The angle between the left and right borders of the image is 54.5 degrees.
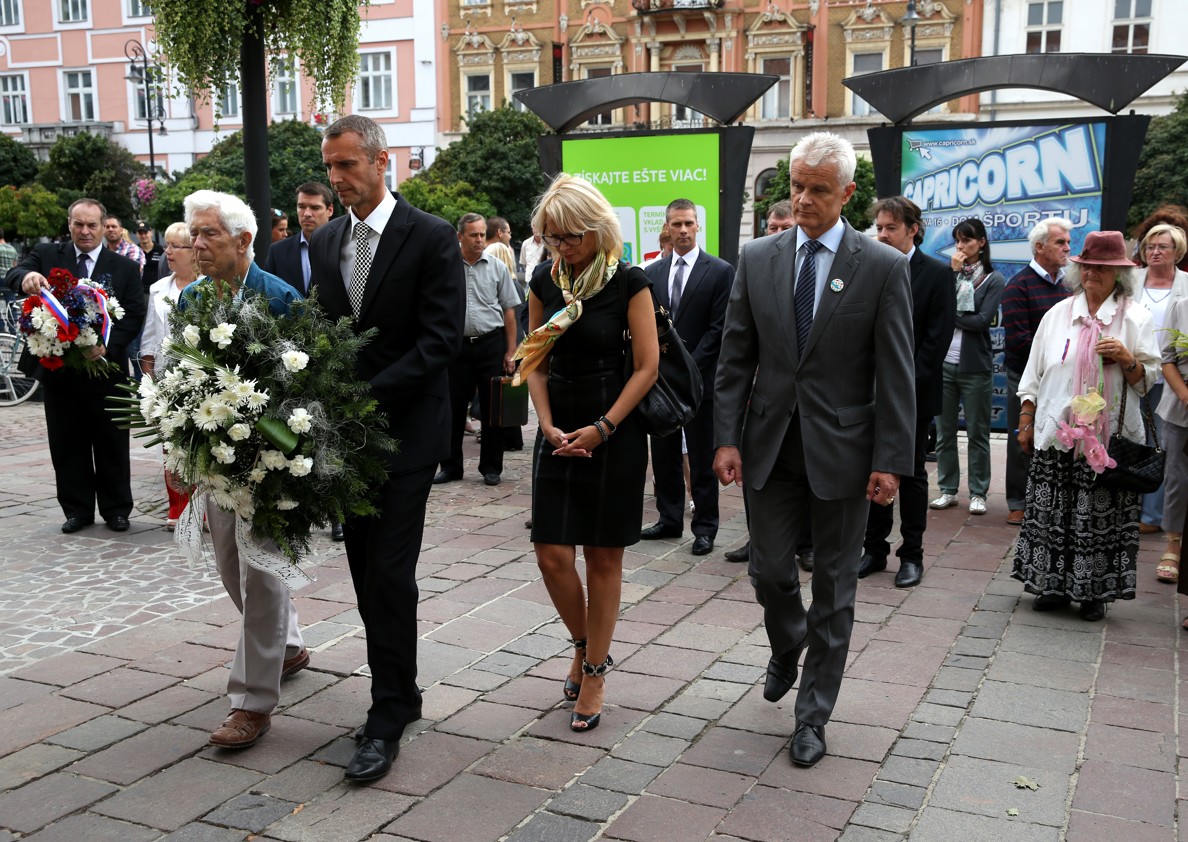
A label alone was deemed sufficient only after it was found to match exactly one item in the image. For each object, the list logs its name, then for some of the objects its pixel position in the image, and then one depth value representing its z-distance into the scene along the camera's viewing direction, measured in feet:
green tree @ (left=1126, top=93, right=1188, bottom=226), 104.99
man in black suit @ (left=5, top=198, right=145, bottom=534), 24.95
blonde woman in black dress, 14.02
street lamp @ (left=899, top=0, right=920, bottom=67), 95.61
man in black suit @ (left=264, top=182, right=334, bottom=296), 20.30
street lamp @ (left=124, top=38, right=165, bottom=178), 107.19
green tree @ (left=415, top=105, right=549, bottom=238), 126.41
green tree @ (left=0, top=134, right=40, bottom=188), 130.93
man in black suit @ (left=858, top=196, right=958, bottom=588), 21.12
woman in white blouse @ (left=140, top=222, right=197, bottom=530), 21.69
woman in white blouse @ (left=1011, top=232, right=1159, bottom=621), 18.71
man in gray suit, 13.16
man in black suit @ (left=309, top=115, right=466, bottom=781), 12.93
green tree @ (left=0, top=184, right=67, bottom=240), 88.94
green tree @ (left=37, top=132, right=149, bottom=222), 118.21
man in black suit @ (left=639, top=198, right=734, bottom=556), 23.35
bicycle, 45.62
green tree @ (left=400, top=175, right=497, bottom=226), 97.14
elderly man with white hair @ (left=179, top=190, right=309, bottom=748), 13.55
